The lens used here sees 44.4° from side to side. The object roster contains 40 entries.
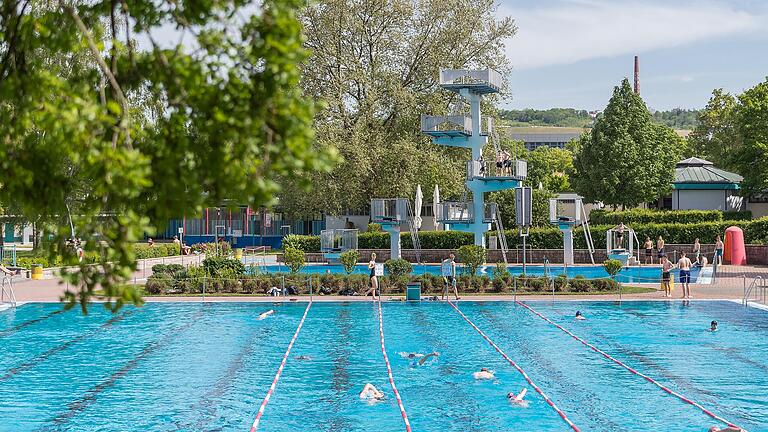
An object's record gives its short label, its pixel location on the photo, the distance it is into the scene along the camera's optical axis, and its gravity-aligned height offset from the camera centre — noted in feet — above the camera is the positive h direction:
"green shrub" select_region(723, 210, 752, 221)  193.57 +5.25
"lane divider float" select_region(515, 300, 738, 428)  53.22 -9.27
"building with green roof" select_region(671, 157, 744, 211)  222.69 +12.24
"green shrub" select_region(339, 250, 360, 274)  126.72 -2.33
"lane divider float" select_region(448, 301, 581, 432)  51.60 -9.24
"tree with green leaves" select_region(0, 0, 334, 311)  23.39 +3.03
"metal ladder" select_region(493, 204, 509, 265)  165.68 +1.23
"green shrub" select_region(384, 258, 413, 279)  119.34 -3.12
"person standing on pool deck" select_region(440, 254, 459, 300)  107.34 -3.82
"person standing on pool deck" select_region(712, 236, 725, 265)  149.76 -1.53
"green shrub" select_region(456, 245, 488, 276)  120.78 -1.80
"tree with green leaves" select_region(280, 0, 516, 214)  189.88 +33.79
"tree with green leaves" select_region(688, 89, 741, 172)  261.44 +33.86
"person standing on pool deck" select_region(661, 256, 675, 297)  111.04 -4.25
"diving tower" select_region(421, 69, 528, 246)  160.45 +16.56
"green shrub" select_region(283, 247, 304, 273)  120.57 -1.93
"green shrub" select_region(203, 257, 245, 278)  120.57 -3.11
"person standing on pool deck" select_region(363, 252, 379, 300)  107.87 -4.54
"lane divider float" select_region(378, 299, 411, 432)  51.77 -9.36
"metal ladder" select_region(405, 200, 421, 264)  170.71 +0.81
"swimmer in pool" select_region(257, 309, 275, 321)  94.87 -7.25
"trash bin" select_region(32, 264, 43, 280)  138.31 -4.20
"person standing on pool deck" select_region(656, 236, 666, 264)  157.48 -0.67
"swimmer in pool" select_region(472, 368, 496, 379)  64.03 -9.06
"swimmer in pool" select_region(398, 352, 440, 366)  70.79 -8.67
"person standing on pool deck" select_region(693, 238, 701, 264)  153.15 -1.21
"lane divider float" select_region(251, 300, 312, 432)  51.88 -9.36
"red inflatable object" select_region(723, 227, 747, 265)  154.81 -0.89
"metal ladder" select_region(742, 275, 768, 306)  105.37 -5.83
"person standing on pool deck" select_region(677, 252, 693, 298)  109.91 -4.03
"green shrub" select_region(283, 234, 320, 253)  179.12 -0.01
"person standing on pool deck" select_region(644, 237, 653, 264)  157.58 -1.68
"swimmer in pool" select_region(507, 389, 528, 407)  56.70 -9.52
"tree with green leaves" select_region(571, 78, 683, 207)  214.69 +19.38
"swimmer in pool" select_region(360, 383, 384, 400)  57.77 -9.32
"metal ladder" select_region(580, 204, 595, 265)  164.14 -0.11
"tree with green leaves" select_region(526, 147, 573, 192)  335.67 +31.41
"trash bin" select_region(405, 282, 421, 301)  106.11 -5.61
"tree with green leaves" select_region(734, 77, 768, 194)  188.24 +20.03
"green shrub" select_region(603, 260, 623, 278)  121.39 -3.19
